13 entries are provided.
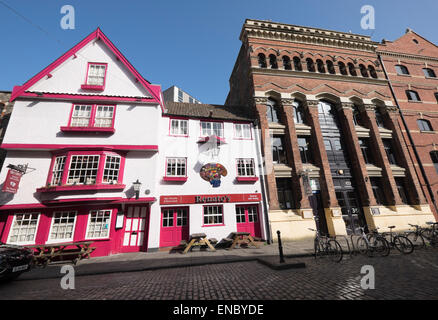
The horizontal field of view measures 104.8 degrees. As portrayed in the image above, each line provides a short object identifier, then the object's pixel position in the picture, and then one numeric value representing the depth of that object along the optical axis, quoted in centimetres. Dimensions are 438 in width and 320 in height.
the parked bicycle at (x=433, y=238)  840
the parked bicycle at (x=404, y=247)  761
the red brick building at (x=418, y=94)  1547
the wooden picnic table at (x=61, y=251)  817
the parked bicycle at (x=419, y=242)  843
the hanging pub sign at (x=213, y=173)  1217
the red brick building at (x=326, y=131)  1305
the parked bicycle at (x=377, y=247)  749
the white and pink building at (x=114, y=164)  941
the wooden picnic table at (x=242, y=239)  1034
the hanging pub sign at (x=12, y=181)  849
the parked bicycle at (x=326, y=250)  729
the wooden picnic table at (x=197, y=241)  983
